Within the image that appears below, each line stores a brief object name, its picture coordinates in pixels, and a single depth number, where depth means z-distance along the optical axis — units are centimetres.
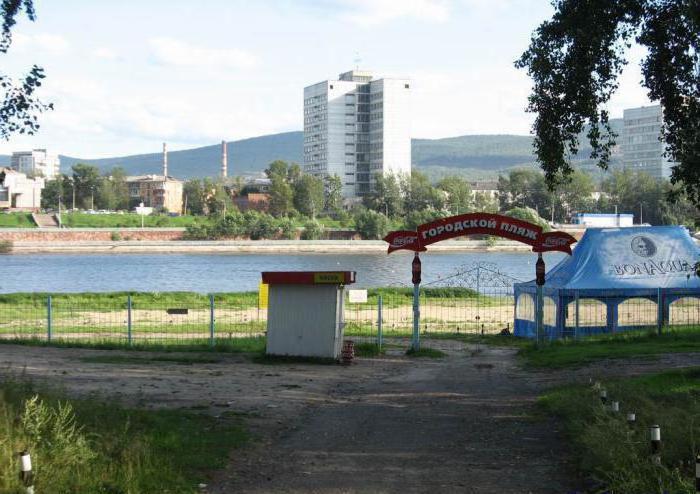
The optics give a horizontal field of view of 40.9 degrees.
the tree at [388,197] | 18362
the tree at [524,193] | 18788
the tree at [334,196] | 18850
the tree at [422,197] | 17938
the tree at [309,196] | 18075
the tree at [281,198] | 18325
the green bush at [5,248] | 14812
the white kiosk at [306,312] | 2341
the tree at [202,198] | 19752
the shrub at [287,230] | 15662
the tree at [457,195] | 17875
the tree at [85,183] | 19450
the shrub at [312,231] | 15625
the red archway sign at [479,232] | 2942
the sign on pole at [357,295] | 2950
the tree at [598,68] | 1828
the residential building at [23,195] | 18288
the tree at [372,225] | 15750
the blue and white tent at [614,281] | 3181
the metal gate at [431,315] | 3362
